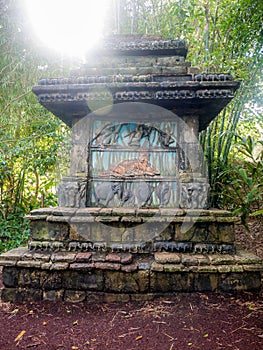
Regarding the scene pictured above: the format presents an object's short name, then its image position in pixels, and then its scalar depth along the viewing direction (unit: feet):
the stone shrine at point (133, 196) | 10.87
